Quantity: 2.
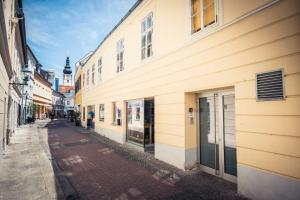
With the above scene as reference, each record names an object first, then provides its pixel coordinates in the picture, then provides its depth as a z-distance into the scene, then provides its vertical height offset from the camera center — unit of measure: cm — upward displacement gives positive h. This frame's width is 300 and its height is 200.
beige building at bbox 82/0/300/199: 342 +52
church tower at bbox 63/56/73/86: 6825 +1161
